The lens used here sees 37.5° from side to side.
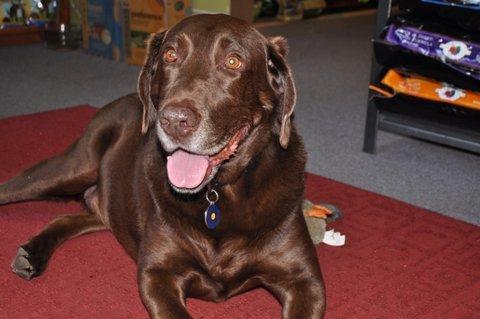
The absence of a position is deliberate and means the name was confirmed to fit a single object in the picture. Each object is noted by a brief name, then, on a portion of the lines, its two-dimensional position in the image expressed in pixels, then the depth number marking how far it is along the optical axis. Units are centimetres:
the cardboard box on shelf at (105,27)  579
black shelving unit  339
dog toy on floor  259
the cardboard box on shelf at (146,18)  538
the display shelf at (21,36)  612
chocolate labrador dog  187
